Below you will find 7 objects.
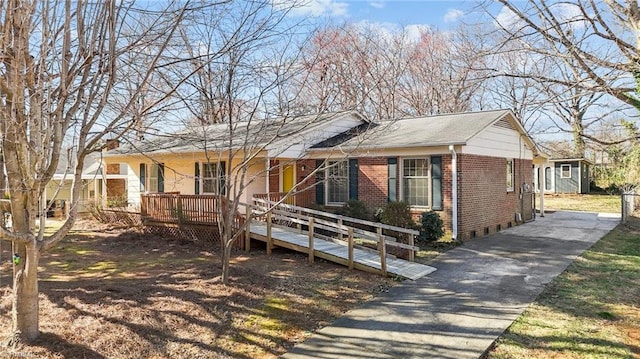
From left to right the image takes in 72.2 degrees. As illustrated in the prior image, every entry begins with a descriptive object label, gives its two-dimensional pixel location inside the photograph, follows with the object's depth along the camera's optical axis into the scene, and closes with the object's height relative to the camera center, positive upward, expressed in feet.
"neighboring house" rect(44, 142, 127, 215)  74.43 +0.73
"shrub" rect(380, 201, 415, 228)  40.91 -3.12
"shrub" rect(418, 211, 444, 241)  40.42 -4.14
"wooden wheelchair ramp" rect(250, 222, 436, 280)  30.45 -5.29
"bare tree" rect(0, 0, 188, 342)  15.56 +3.71
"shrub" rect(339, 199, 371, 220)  45.42 -2.82
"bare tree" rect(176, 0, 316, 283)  23.32 +6.94
